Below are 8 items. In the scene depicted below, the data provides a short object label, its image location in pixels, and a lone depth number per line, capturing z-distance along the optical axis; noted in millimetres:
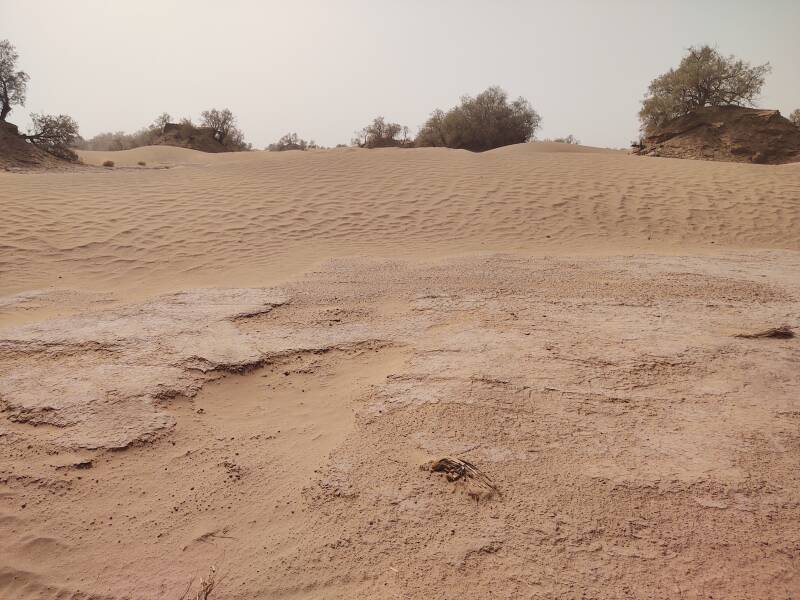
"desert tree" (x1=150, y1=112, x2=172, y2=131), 29572
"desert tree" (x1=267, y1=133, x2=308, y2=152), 30378
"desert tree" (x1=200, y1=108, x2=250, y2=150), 28969
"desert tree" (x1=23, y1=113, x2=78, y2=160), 15156
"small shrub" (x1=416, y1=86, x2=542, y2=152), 23703
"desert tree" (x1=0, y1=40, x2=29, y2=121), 15688
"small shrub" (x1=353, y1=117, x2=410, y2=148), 25438
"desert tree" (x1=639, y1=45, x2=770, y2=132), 17922
